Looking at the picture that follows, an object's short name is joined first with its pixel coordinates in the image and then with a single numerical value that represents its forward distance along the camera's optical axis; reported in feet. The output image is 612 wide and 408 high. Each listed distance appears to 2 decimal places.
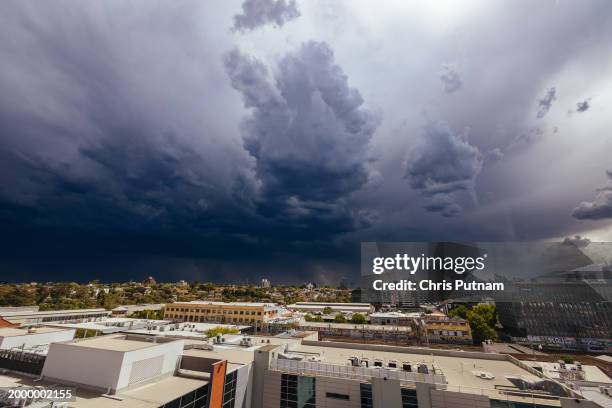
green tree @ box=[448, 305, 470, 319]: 317.79
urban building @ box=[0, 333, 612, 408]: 56.18
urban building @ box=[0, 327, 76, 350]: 82.33
